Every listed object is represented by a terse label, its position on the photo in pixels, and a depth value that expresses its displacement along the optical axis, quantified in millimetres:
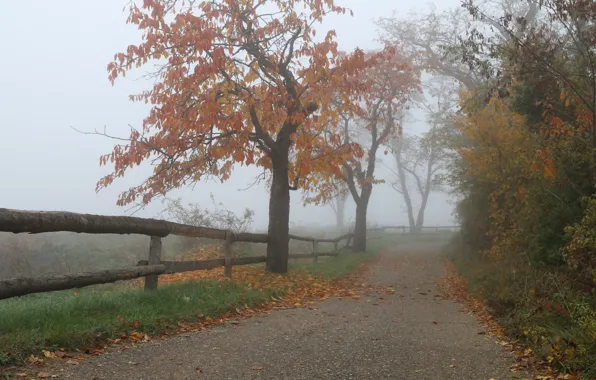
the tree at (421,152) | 31367
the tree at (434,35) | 20641
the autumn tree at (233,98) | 10094
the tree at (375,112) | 21094
